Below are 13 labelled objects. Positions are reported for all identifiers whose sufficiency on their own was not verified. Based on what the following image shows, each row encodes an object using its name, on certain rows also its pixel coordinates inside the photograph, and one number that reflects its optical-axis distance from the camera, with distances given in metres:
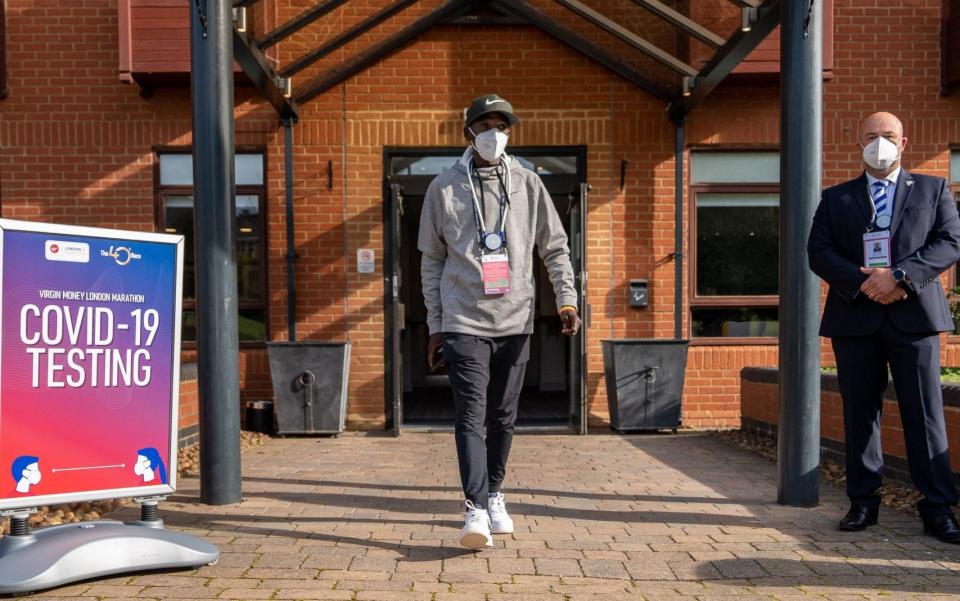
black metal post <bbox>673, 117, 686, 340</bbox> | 8.38
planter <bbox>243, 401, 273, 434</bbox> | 8.04
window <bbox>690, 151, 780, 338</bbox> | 8.52
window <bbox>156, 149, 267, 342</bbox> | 8.41
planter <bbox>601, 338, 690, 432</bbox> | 7.84
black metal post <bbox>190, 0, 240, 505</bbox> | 4.86
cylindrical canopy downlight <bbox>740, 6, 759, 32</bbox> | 6.00
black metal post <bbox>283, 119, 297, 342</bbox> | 8.29
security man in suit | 4.02
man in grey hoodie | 3.88
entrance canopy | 7.76
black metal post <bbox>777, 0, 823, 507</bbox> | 4.77
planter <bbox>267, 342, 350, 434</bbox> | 7.84
